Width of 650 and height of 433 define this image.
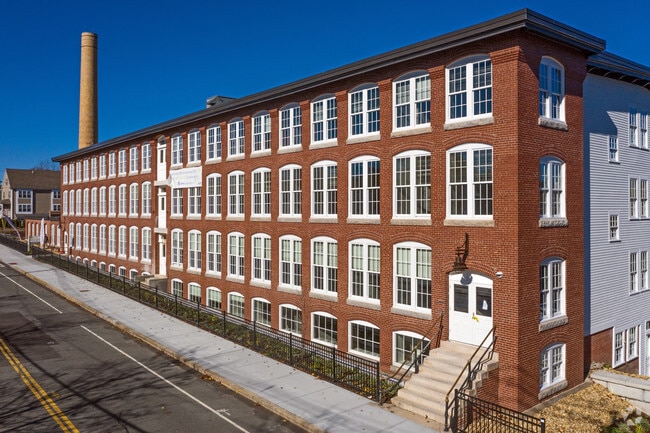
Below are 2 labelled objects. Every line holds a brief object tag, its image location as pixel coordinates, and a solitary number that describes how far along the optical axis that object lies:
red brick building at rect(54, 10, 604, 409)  17.22
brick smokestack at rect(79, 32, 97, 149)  65.69
